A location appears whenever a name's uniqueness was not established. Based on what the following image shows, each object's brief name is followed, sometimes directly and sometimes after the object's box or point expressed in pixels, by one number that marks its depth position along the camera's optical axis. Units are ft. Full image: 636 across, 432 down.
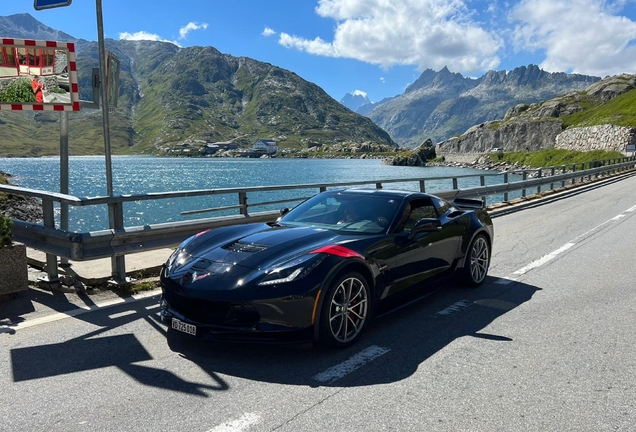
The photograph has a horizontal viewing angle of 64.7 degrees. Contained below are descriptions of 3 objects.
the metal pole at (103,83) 20.66
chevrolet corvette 12.75
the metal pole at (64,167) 20.40
